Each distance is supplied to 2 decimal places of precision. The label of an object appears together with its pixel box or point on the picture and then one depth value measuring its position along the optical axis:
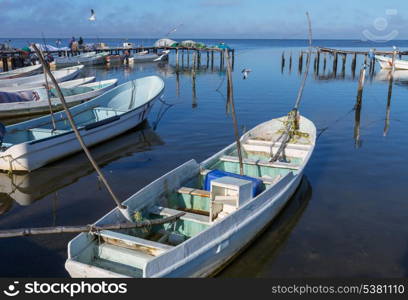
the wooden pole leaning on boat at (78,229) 6.31
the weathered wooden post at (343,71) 43.11
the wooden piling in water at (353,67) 43.26
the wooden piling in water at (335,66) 43.11
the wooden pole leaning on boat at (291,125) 13.47
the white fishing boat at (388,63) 45.19
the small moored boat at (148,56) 58.09
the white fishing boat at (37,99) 20.14
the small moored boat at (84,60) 49.59
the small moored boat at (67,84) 24.45
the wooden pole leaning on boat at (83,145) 6.60
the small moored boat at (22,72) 30.64
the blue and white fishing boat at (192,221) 6.20
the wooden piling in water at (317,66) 43.55
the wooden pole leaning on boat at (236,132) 9.48
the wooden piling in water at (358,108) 18.47
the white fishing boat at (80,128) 12.32
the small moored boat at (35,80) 25.97
